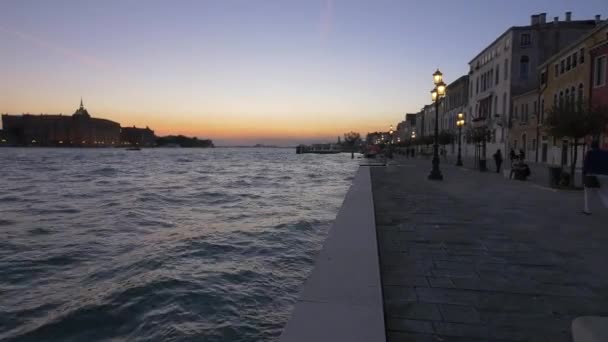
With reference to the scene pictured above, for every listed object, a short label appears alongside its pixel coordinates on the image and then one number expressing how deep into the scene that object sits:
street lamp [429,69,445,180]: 17.75
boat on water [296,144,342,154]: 182.25
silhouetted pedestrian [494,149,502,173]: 23.64
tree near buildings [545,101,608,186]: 14.20
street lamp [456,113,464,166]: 29.12
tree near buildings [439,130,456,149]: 50.31
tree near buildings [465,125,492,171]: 28.69
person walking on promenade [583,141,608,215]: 6.71
